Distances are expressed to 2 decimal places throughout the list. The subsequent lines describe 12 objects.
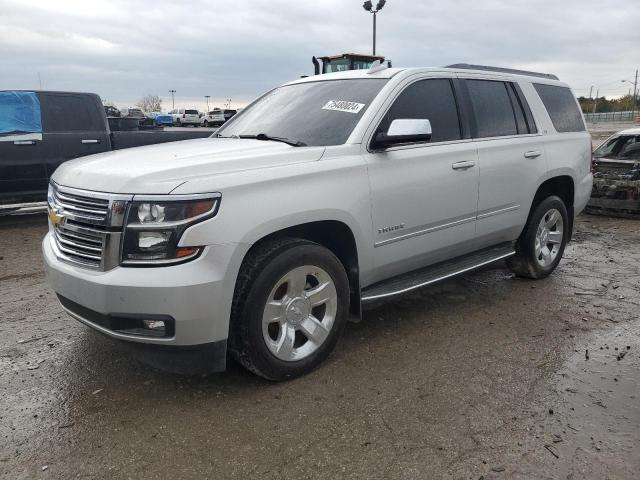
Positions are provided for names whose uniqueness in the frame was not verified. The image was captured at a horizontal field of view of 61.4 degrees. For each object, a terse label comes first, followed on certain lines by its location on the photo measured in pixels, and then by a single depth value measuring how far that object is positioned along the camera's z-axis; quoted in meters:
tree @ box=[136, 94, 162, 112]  90.34
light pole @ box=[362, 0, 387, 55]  26.50
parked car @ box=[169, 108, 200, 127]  47.47
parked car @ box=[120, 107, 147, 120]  32.94
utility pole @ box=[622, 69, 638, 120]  67.74
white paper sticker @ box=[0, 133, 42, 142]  7.83
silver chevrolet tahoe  2.75
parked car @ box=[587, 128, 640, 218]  8.37
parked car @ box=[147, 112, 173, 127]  42.98
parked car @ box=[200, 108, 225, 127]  43.56
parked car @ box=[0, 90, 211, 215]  7.87
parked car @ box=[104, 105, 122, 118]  23.97
